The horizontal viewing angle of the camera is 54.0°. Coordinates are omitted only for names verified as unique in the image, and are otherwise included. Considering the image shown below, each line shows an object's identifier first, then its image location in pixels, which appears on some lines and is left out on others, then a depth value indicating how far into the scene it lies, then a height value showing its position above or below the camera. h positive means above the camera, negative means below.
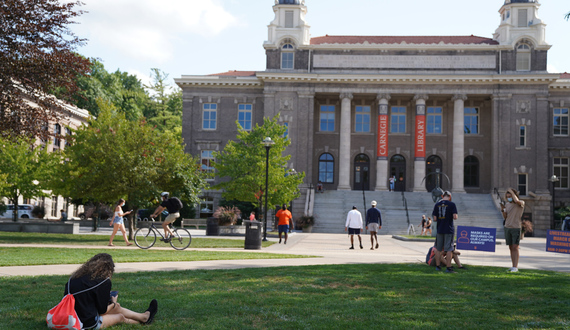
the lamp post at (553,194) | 47.92 +1.55
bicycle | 19.33 -1.38
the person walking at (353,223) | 22.58 -0.72
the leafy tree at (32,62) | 19.02 +4.60
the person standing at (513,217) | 13.48 -0.15
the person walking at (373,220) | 22.31 -0.58
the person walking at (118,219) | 21.00 -0.84
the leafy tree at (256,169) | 39.31 +2.30
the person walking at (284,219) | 24.56 -0.71
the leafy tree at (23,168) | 41.16 +1.89
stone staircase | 41.62 -0.14
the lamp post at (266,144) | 26.80 +2.83
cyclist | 18.69 -0.37
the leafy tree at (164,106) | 69.75 +12.07
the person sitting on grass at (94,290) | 6.40 -1.08
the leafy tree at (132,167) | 24.97 +1.40
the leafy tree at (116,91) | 63.51 +12.96
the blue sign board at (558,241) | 13.85 -0.73
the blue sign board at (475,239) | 15.73 -0.83
